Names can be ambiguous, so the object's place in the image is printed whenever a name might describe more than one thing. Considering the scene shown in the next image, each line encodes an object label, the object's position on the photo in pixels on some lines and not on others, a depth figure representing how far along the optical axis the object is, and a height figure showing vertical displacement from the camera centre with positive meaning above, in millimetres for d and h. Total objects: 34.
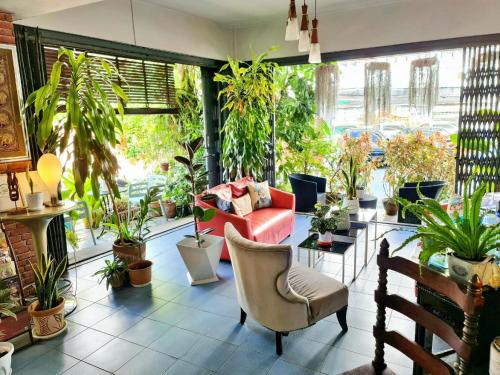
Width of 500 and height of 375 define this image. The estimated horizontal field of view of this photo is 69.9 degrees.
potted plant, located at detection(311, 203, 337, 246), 3582 -1007
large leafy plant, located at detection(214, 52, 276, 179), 5590 +138
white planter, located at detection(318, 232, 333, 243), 3628 -1134
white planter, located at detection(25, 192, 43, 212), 3188 -587
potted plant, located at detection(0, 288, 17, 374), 2328 -1425
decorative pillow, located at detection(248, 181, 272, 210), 5141 -987
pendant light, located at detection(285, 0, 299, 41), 2997 +819
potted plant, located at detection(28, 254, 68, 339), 2900 -1411
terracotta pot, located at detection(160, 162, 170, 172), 6852 -691
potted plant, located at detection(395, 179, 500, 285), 1531 -518
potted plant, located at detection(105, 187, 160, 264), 3852 -1180
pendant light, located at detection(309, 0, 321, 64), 3321 +731
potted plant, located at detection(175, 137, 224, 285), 3701 -1219
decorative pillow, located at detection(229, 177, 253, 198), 4969 -833
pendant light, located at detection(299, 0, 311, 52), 3062 +798
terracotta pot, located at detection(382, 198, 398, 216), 5914 -1407
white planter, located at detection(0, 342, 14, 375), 2328 -1452
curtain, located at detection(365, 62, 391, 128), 5895 +521
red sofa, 4203 -1193
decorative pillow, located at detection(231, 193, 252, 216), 4477 -1028
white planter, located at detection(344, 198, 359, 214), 4425 -998
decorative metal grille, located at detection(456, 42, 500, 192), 4727 +63
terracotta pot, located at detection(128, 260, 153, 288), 3766 -1487
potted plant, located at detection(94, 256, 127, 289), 3719 -1457
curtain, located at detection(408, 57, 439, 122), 5453 +530
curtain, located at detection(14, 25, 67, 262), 3588 +688
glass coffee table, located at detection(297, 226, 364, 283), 3557 -1237
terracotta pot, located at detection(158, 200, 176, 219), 6512 -1412
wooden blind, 4971 +679
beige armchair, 2373 -1234
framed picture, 3359 +247
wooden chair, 1223 -795
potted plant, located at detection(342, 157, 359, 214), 4453 -829
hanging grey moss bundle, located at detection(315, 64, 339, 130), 6172 +578
